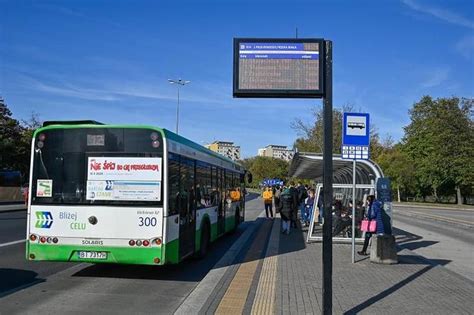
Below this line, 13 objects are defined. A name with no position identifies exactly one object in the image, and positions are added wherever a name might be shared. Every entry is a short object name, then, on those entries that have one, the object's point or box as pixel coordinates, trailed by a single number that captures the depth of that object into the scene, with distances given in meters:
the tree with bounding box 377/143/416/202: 71.19
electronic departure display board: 6.27
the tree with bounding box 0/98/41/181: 50.28
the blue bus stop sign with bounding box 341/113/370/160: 10.89
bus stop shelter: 14.09
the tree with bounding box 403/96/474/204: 61.56
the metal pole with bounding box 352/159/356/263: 11.14
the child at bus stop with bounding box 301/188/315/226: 21.07
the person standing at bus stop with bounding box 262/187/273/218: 25.81
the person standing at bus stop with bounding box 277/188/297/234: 16.84
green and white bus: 8.65
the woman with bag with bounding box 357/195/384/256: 12.01
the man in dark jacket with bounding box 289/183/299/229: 18.84
